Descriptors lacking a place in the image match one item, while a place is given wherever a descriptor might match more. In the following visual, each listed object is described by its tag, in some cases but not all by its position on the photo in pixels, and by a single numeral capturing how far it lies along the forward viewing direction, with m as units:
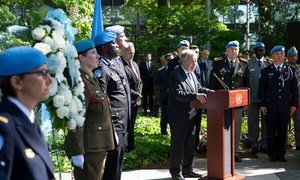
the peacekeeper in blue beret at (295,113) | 9.27
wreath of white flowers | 3.63
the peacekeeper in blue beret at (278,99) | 8.26
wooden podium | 6.31
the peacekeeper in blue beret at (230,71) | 8.19
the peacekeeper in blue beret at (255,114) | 9.09
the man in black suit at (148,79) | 15.38
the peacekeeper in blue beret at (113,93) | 5.06
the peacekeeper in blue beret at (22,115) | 2.53
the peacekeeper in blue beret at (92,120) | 4.46
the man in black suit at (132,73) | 6.82
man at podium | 6.49
